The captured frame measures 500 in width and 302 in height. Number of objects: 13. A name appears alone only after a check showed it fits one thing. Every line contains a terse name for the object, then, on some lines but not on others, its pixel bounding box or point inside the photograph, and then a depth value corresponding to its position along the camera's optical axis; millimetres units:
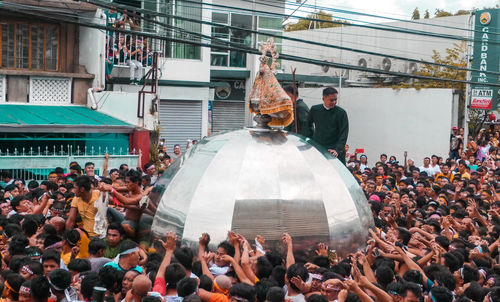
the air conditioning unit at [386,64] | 36500
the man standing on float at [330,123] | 11656
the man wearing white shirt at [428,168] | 19900
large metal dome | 8609
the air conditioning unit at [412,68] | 34850
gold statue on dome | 9680
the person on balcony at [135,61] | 22734
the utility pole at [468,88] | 27656
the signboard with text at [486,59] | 27609
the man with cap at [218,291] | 6852
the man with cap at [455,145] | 24516
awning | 18172
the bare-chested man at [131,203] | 9398
